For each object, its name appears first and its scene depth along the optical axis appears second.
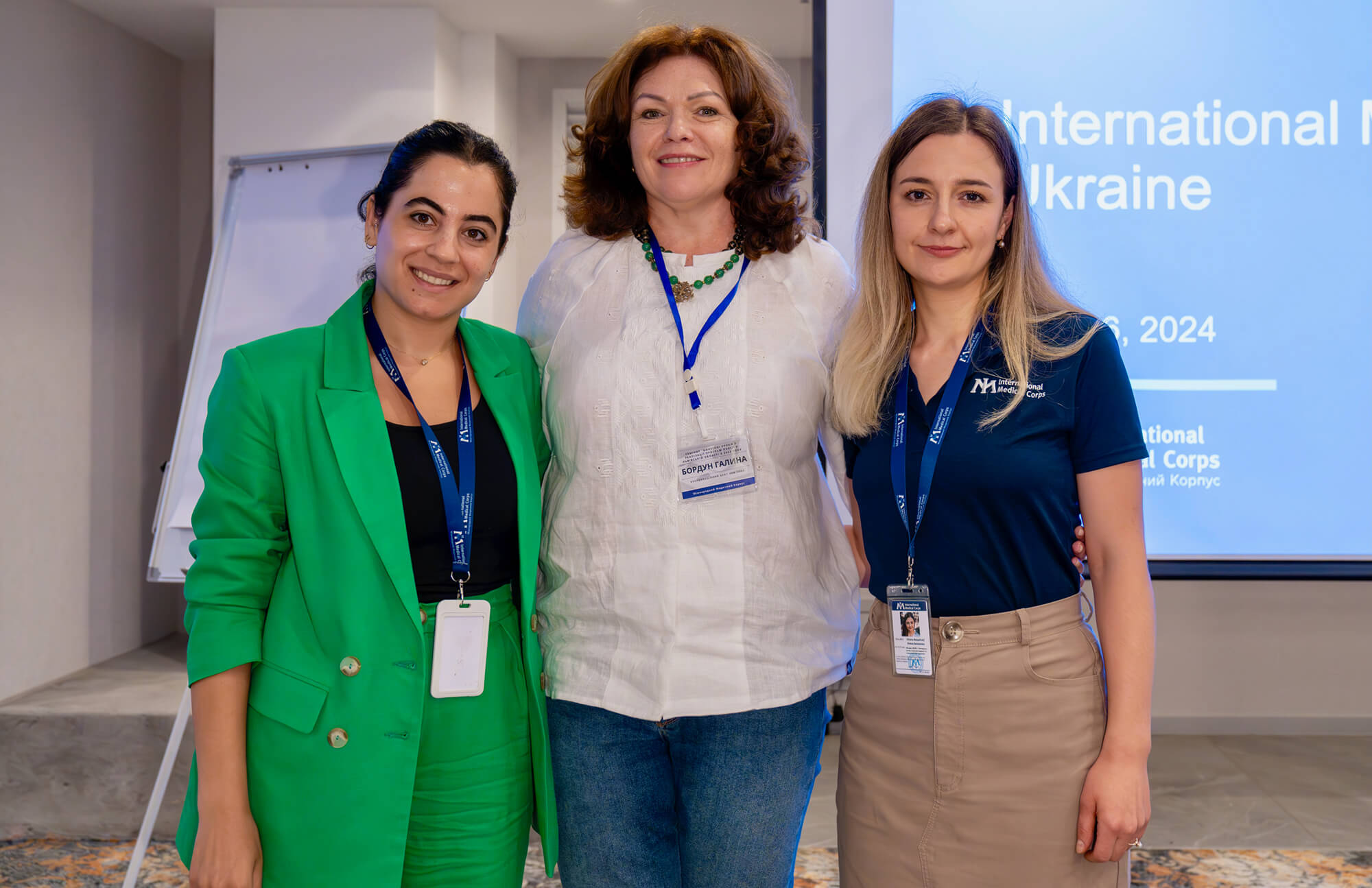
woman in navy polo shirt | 1.32
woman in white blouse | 1.44
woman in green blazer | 1.29
